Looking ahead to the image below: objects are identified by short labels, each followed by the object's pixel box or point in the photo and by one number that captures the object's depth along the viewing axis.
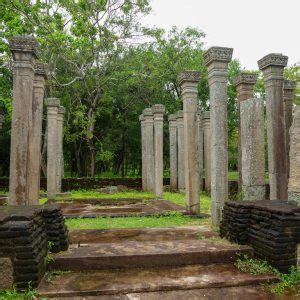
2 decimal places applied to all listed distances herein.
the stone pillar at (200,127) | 18.02
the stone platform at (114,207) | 9.87
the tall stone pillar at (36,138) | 8.21
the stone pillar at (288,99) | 10.43
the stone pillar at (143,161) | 18.16
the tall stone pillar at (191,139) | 9.39
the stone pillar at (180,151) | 16.69
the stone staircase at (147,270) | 4.43
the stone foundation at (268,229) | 5.10
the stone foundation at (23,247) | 4.47
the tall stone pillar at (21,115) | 7.20
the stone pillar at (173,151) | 18.48
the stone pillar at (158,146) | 14.38
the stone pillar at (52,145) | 13.79
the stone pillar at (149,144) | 17.42
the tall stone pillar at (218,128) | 7.54
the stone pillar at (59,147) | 16.48
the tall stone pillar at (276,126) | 8.46
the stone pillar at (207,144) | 16.81
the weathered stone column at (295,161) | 6.01
